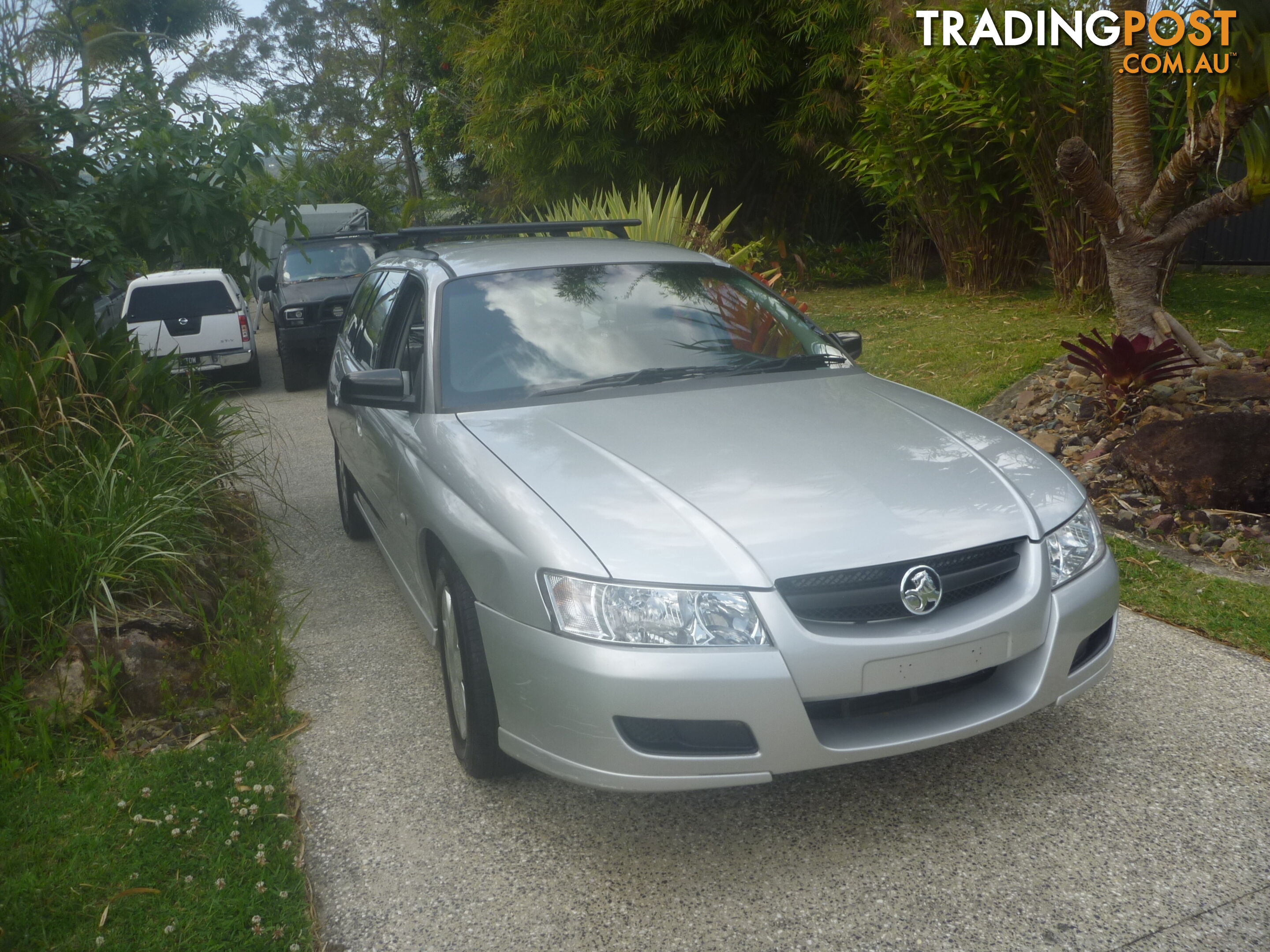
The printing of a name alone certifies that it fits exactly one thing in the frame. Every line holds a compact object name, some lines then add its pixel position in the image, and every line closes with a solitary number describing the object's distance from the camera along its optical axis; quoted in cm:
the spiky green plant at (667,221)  987
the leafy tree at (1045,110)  966
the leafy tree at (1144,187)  705
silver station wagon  256
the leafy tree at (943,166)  1092
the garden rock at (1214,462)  508
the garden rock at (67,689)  366
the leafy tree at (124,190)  551
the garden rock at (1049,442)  619
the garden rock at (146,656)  381
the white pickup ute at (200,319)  1280
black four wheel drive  1234
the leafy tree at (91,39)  579
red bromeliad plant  620
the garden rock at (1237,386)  603
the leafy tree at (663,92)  1489
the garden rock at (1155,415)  604
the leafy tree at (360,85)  2898
